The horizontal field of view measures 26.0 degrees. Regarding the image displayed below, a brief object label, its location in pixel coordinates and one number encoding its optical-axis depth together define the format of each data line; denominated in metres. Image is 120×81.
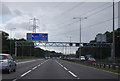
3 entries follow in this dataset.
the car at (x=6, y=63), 21.75
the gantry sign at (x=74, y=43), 99.46
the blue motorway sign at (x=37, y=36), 75.81
